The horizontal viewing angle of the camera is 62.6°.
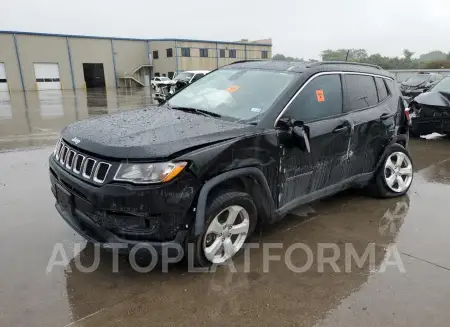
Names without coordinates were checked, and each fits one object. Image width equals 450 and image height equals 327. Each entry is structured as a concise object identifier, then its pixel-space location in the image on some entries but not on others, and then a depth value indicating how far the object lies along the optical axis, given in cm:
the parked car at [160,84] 2675
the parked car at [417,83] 1580
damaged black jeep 270
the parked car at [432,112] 802
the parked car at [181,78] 2009
